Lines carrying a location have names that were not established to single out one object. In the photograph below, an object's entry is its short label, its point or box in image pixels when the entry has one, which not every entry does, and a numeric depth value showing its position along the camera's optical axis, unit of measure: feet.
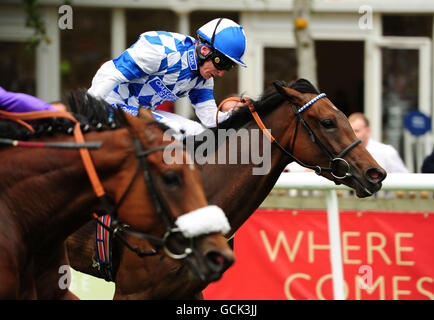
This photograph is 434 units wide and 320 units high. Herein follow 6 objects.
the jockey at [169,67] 25.38
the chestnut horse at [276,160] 24.23
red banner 31.83
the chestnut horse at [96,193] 16.92
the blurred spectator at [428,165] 34.76
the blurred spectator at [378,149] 39.09
